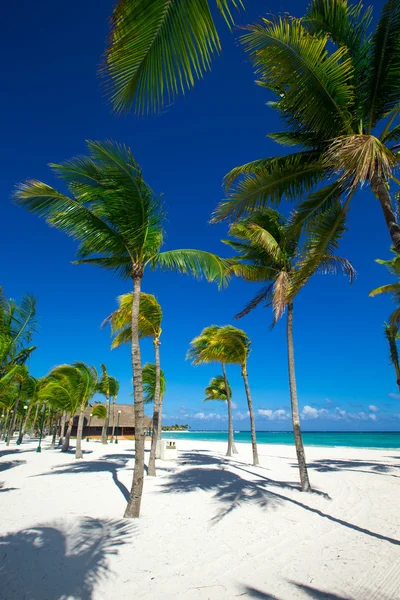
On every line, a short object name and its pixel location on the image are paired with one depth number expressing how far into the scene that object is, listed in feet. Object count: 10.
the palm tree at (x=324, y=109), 14.67
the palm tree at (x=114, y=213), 21.29
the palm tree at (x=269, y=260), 29.71
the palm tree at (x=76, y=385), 59.62
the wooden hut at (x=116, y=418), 142.20
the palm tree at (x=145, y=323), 38.09
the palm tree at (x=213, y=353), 55.21
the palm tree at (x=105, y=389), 96.78
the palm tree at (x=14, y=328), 35.04
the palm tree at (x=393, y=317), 44.63
